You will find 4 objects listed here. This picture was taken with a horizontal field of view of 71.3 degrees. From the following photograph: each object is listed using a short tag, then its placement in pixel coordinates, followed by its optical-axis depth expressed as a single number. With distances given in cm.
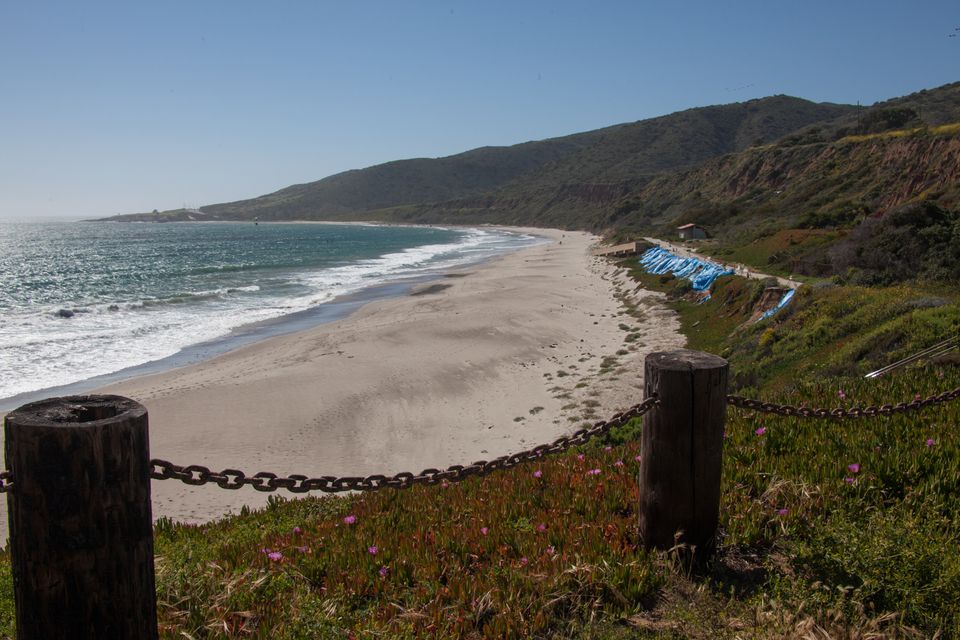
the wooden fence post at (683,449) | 322
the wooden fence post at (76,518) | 214
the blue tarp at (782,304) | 1738
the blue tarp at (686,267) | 2553
